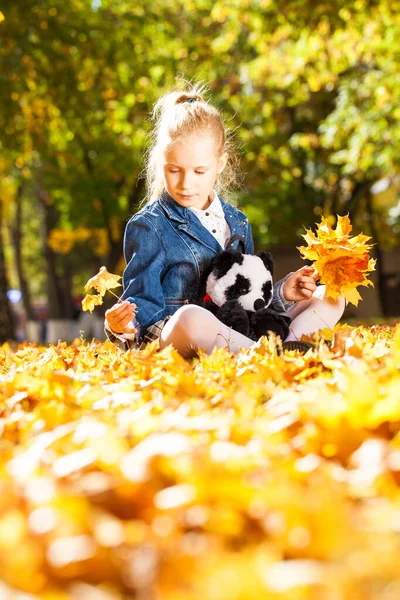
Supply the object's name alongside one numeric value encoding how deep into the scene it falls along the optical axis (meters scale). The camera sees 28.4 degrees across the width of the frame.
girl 4.18
